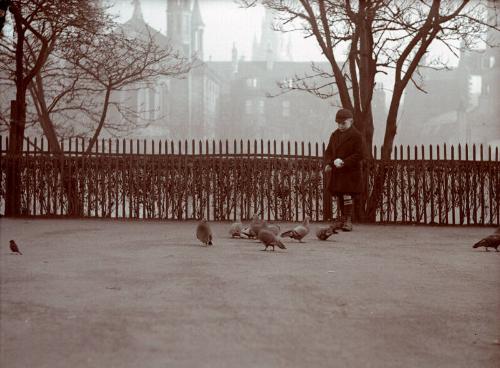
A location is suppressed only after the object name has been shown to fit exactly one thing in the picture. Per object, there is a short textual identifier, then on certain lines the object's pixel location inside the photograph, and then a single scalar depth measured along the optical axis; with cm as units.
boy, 1387
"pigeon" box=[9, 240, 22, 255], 988
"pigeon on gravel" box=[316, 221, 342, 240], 1236
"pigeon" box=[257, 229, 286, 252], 1034
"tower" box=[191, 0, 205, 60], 12388
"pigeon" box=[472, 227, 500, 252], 1074
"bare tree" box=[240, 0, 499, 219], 1733
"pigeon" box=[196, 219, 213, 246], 1101
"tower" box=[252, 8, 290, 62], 19388
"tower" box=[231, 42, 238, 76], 15800
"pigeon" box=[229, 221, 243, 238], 1266
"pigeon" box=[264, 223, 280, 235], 1110
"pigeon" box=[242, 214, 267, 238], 1187
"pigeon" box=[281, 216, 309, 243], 1188
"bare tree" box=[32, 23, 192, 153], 1970
